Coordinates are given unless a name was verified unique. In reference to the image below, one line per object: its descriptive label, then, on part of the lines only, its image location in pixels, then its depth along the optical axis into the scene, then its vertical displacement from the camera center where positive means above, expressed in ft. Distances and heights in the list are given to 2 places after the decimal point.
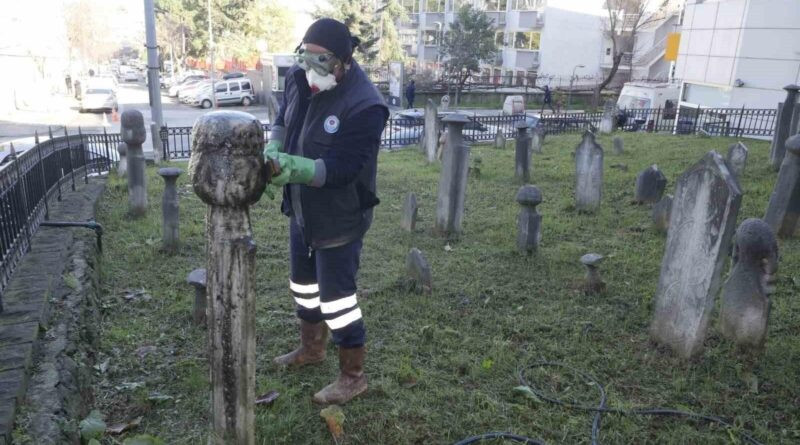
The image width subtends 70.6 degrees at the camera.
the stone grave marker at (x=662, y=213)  21.39 -4.86
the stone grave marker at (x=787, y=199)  18.24 -3.77
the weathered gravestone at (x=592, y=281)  15.94 -5.56
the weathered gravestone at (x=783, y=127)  30.01 -2.16
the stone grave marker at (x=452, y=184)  21.54 -4.20
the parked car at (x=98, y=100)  91.03 -6.78
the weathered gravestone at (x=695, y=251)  11.54 -3.49
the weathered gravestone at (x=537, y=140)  43.31 -4.81
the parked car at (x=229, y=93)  106.52 -5.78
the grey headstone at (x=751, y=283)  11.74 -4.07
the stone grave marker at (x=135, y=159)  22.25 -3.90
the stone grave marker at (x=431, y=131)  39.34 -4.11
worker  9.17 -1.61
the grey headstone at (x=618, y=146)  40.37 -4.64
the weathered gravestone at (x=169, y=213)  18.67 -4.89
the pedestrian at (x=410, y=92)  96.06 -3.61
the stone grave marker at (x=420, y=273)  15.94 -5.54
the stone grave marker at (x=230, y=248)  6.42 -2.12
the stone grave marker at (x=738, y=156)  28.40 -3.53
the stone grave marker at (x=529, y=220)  19.21 -4.78
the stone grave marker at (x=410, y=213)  22.02 -5.43
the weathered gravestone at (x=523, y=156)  31.63 -4.40
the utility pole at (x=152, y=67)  39.11 -0.55
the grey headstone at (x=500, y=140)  47.01 -5.35
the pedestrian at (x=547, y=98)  100.17 -3.79
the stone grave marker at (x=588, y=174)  24.64 -4.08
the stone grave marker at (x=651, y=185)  25.66 -4.63
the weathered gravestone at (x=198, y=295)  12.91 -5.37
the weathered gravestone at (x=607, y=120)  55.23 -3.93
